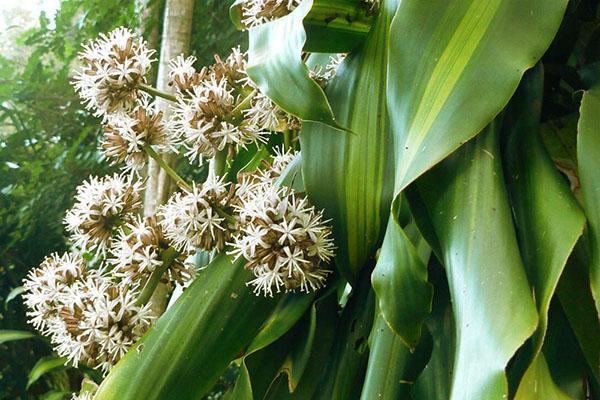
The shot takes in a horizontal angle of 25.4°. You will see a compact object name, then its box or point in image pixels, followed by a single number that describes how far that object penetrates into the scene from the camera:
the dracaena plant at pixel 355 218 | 0.54
